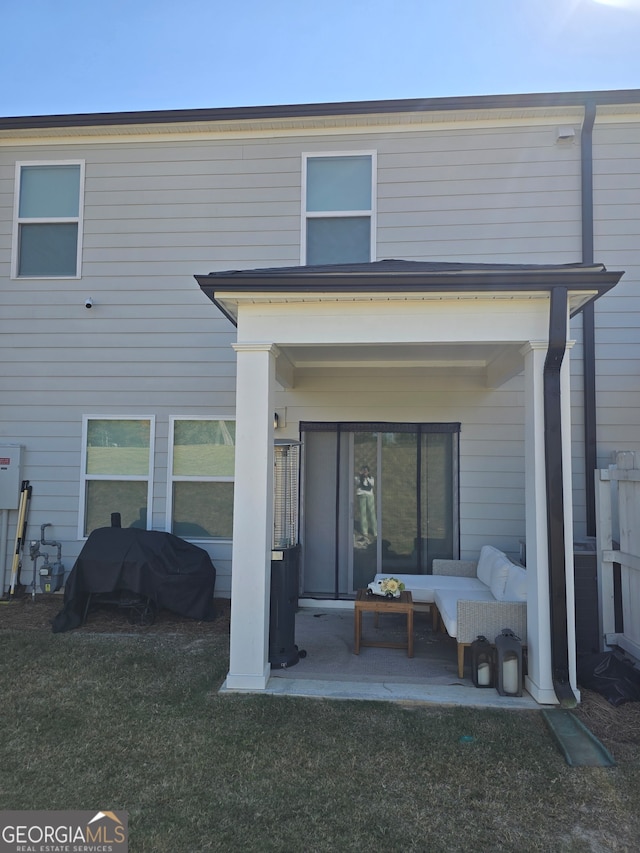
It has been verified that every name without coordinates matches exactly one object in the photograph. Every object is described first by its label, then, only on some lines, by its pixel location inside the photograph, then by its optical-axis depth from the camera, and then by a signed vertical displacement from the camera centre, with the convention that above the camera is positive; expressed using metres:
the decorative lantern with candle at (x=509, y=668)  3.95 -1.30
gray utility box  6.54 +0.04
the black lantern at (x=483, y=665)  4.10 -1.33
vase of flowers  4.95 -0.94
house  6.14 +1.99
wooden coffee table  4.79 -1.07
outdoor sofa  4.28 -0.99
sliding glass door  6.36 -0.22
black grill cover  5.54 -0.95
